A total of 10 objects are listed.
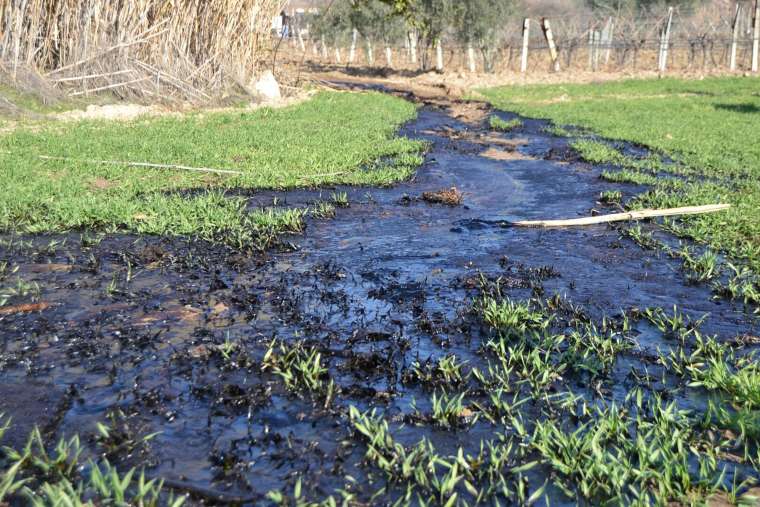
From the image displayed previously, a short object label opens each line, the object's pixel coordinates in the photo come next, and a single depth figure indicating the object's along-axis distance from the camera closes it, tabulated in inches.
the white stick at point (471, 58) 1259.2
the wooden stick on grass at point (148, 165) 335.0
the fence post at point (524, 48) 1204.5
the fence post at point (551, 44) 1213.1
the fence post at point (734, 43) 1135.6
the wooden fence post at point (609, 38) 1305.1
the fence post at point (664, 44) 1170.6
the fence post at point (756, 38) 1091.9
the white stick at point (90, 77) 529.3
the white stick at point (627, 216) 256.7
